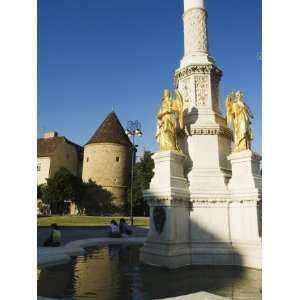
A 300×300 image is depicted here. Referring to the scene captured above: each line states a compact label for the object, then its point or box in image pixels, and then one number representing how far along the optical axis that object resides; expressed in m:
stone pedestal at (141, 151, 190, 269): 8.63
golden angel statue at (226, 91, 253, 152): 9.57
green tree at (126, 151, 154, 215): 40.25
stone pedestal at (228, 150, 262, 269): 8.72
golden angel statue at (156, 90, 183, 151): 9.65
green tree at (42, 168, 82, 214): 42.19
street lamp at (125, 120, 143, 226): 23.74
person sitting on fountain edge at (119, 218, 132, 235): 16.88
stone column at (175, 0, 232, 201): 9.72
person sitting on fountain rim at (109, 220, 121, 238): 15.37
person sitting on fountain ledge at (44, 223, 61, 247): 11.30
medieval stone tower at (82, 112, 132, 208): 46.88
